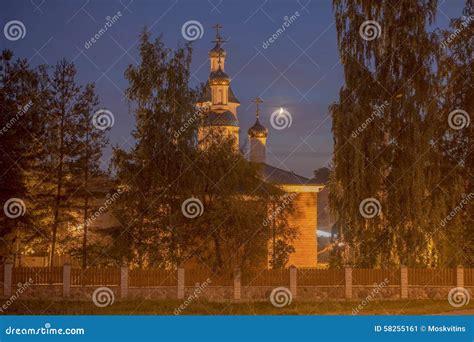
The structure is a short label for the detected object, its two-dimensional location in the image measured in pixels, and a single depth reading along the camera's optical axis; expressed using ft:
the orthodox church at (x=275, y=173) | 147.95
